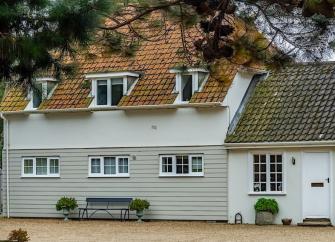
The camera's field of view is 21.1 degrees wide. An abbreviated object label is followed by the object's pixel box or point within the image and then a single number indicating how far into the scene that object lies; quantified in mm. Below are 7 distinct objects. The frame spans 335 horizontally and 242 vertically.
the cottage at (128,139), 29547
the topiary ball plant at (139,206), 29906
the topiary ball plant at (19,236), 17547
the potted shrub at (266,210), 27984
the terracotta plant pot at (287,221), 27912
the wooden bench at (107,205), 30781
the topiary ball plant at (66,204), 31281
